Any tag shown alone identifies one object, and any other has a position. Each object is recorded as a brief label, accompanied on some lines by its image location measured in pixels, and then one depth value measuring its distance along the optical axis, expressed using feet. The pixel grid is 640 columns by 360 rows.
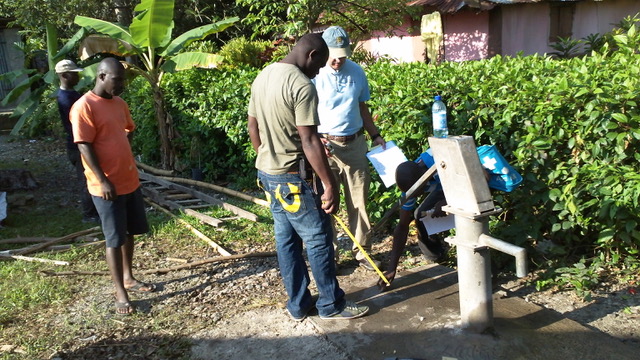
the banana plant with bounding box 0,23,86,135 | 36.01
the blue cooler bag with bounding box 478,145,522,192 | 11.92
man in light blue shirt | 15.07
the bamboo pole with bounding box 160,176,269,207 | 23.46
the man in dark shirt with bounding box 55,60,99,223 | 22.02
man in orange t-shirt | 13.41
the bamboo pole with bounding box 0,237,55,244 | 19.88
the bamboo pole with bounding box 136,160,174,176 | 29.30
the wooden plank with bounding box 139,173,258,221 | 21.61
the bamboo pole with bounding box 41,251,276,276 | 16.72
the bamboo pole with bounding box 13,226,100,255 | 18.81
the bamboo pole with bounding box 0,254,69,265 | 17.53
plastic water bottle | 15.39
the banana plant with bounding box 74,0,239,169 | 28.09
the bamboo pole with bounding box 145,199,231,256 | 18.15
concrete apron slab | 10.80
